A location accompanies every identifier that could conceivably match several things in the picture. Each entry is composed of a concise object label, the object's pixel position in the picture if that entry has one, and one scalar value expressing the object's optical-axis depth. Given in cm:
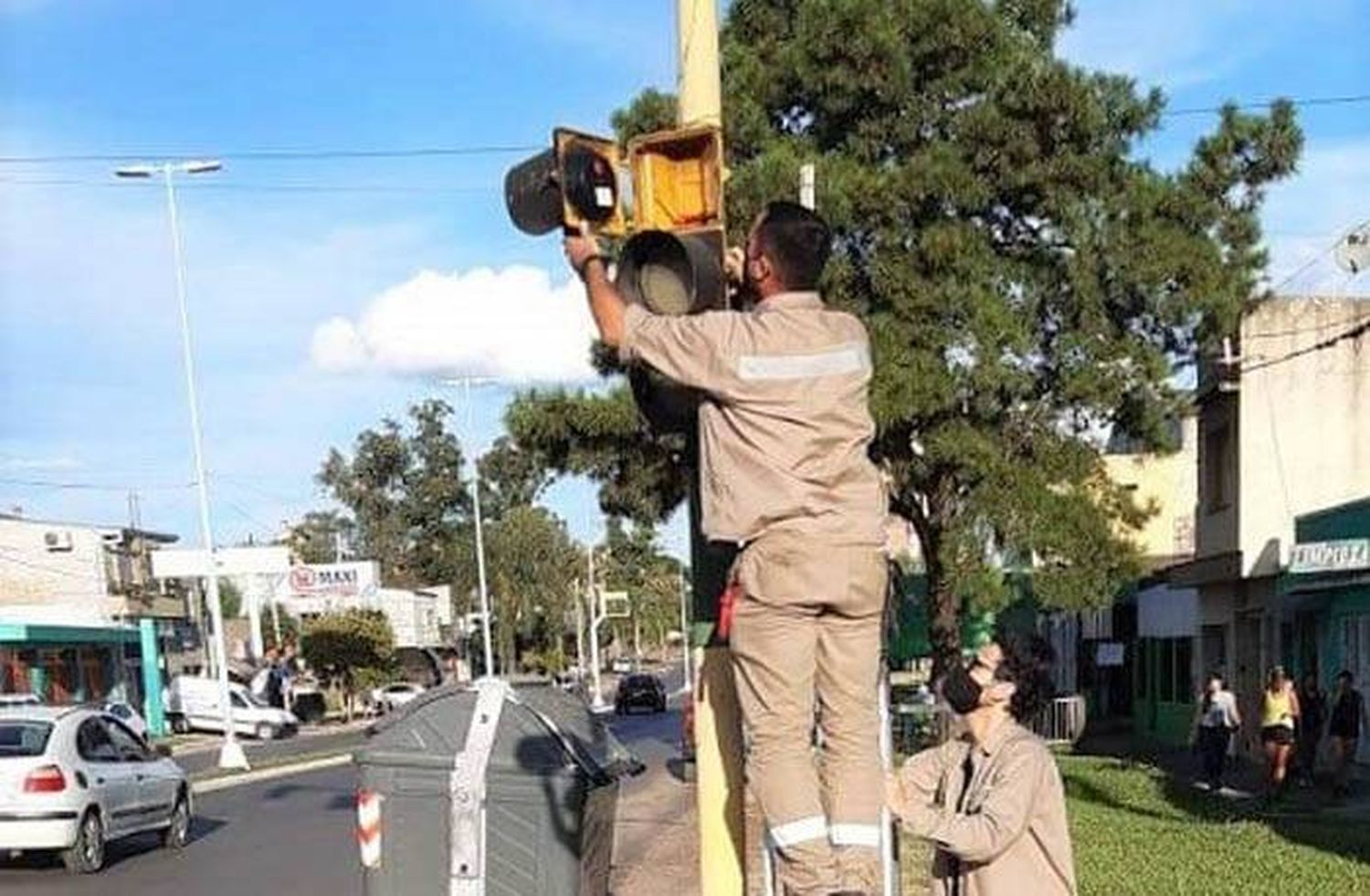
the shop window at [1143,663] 4222
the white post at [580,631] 9344
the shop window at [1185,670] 3797
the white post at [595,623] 7550
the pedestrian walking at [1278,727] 2300
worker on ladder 415
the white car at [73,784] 1582
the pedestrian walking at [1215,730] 2522
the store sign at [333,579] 7444
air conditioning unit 6309
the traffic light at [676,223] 479
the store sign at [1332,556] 2489
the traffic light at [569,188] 505
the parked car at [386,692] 6022
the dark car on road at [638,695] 5772
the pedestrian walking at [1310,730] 2548
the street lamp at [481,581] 6513
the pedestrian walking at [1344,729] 2367
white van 5375
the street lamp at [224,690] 3423
